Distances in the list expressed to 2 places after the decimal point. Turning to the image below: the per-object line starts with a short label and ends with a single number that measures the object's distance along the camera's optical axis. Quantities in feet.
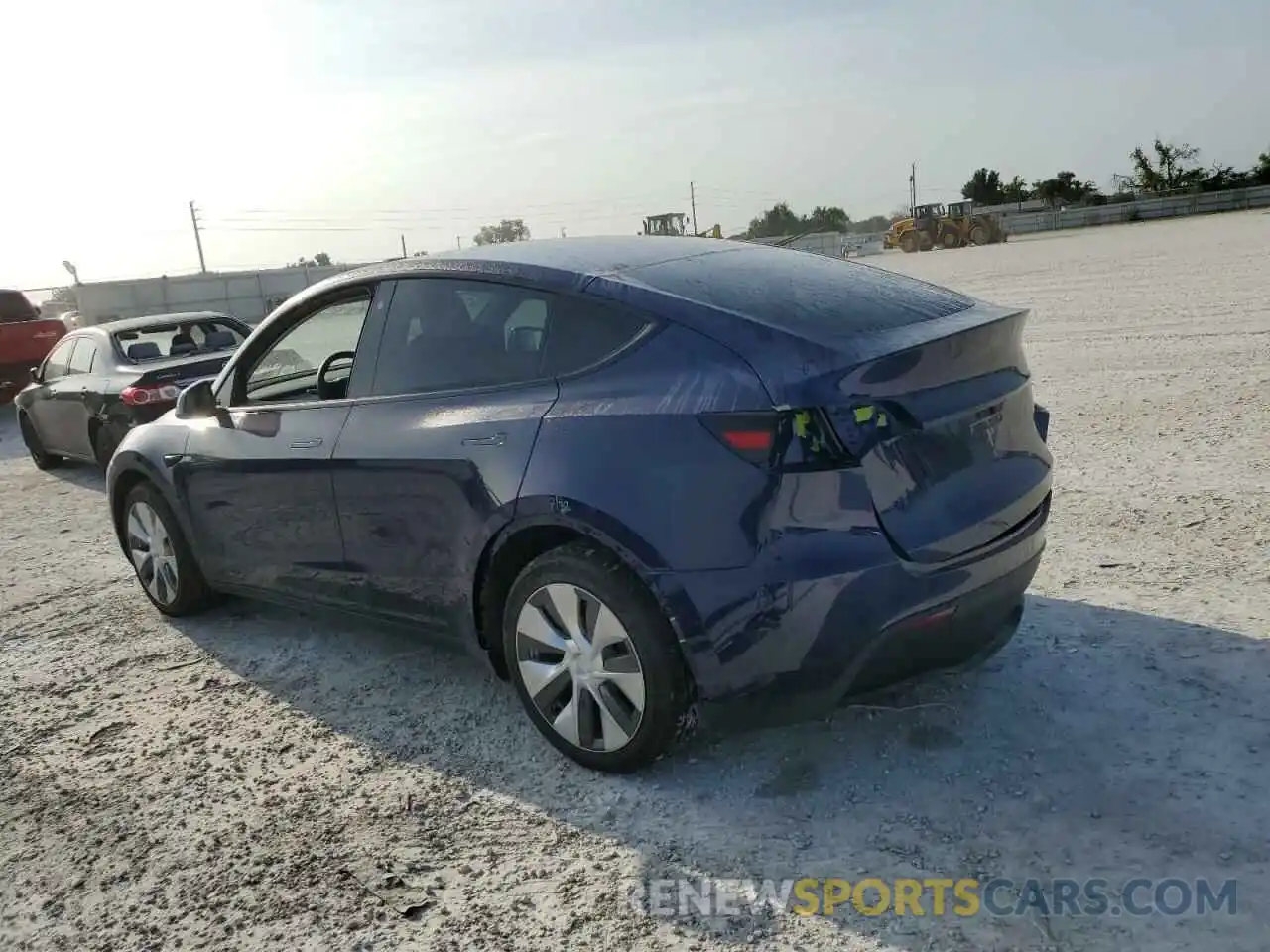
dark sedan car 28.04
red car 47.29
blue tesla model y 9.57
